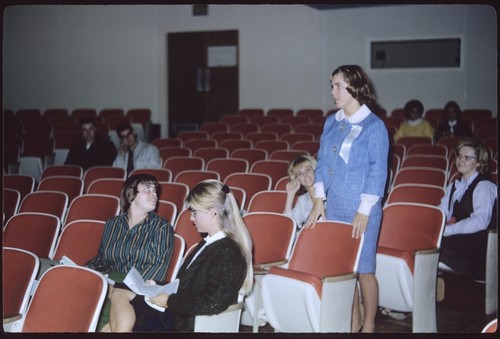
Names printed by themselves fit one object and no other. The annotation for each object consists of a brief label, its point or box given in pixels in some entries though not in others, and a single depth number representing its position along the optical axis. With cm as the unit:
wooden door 1200
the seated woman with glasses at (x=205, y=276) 245
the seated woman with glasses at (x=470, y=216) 362
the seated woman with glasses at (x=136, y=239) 288
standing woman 284
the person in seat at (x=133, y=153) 558
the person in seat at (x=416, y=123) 730
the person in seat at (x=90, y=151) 603
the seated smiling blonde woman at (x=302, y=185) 353
